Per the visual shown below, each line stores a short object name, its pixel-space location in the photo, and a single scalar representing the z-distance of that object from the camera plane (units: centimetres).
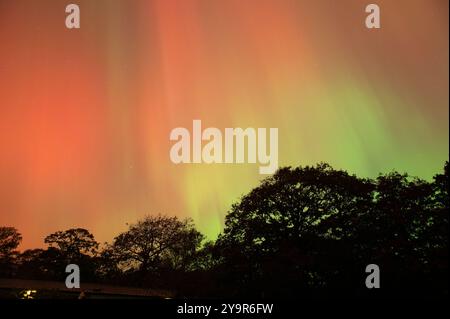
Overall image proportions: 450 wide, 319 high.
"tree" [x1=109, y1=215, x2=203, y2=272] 6241
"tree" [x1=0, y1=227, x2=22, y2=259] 7359
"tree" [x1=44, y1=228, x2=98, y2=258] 7150
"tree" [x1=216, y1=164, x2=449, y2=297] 2894
